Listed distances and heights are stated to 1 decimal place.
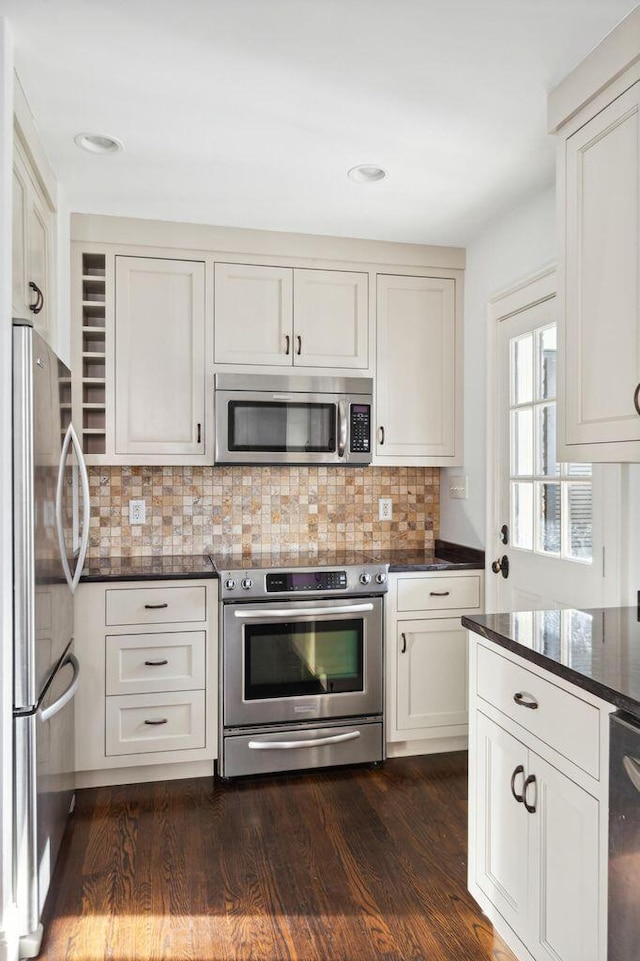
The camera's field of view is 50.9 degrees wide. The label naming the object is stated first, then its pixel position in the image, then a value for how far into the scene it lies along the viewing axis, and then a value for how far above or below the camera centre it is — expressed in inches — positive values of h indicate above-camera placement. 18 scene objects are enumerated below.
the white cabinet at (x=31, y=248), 79.0 +30.4
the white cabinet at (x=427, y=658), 121.8 -32.7
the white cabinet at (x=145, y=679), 109.4 -33.3
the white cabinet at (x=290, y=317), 124.6 +30.7
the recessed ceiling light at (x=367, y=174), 98.7 +45.7
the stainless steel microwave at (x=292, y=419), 121.3 +11.0
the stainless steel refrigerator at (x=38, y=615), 70.2 -15.6
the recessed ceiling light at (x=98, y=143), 89.7 +45.7
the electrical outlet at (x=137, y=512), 130.5 -6.5
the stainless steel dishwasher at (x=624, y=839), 49.3 -26.9
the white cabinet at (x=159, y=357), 120.2 +22.0
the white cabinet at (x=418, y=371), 132.6 +21.6
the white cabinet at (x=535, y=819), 54.7 -31.7
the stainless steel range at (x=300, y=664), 113.1 -32.1
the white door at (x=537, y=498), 91.6 -2.8
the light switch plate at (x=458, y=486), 133.9 -1.4
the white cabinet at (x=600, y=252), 66.9 +24.4
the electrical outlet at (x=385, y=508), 144.4 -6.3
